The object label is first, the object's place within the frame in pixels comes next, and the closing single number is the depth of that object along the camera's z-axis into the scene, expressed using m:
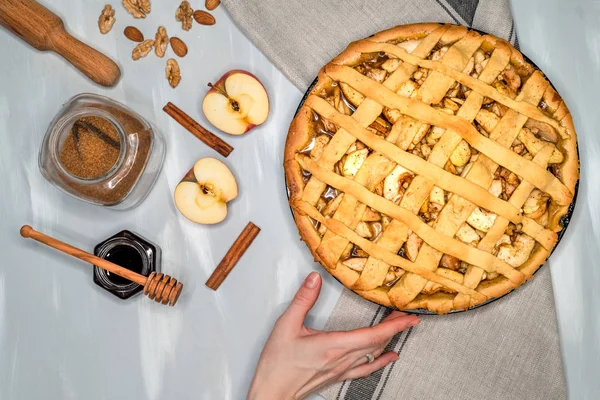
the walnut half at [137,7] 1.27
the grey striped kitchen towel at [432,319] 1.22
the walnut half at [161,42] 1.28
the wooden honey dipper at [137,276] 1.21
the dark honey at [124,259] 1.27
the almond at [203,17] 1.28
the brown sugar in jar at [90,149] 1.20
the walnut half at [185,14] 1.28
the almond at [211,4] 1.27
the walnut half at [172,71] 1.28
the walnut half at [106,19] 1.28
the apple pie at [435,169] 1.05
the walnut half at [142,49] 1.28
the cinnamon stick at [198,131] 1.27
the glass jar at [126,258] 1.26
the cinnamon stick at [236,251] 1.26
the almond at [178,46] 1.28
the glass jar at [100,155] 1.18
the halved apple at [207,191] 1.24
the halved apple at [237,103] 1.24
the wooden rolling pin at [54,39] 1.21
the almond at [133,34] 1.28
